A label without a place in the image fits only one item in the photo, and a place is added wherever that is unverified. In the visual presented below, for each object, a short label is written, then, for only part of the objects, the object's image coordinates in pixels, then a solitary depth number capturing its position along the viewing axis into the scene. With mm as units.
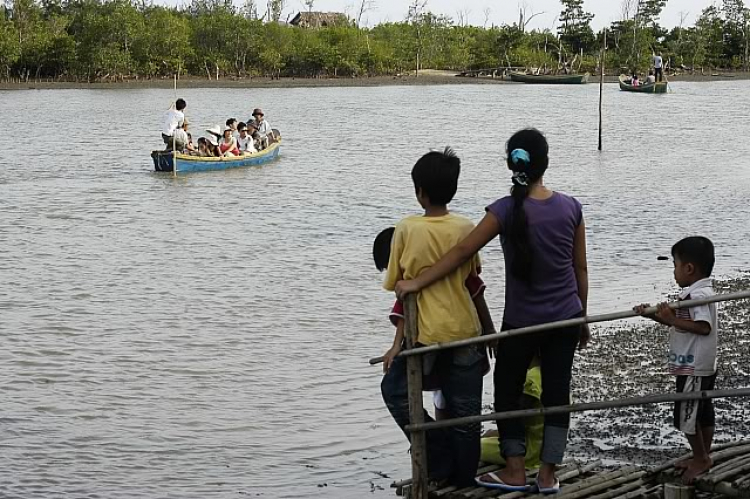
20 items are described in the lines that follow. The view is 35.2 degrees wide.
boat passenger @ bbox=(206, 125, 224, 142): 23755
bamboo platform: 4660
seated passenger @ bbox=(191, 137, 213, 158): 23391
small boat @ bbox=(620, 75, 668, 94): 63219
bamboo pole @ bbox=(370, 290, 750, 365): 4301
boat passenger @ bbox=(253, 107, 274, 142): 25266
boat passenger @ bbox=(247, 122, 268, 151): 25031
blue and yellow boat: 22938
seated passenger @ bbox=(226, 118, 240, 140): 23741
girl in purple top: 4496
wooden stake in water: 26419
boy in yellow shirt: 4621
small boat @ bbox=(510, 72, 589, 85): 77062
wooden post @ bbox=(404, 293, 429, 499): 4648
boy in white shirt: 4762
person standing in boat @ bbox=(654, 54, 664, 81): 64938
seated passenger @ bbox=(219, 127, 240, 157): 23516
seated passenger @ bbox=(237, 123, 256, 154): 24312
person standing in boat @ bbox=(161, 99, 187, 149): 22109
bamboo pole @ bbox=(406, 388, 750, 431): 4422
